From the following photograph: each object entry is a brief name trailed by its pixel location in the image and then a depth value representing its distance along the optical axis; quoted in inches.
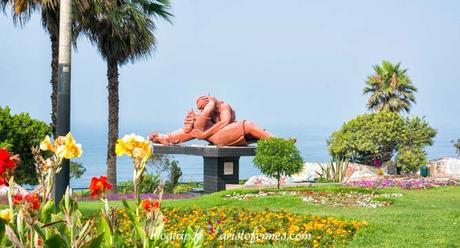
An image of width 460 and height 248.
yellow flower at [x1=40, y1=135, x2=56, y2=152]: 132.3
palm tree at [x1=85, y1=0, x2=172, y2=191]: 836.6
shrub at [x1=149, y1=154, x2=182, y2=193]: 933.2
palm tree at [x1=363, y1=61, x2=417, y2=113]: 1349.7
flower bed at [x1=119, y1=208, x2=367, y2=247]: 321.7
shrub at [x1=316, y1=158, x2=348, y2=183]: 917.8
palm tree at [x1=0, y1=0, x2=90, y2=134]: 748.6
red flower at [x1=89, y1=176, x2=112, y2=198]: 131.3
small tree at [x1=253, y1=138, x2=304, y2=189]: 696.4
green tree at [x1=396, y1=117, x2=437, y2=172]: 1121.4
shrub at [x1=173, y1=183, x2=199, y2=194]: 881.3
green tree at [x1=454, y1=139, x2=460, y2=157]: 1358.0
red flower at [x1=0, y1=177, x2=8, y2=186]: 128.6
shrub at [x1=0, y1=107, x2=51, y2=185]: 712.4
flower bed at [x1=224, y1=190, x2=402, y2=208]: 562.5
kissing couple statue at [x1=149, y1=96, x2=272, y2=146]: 815.7
